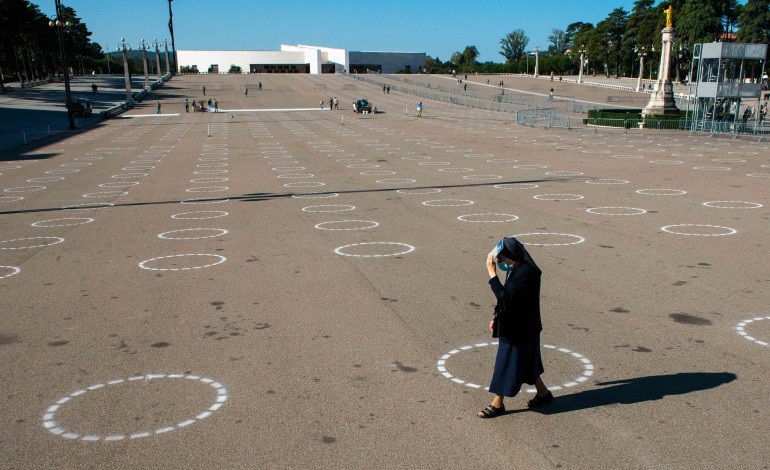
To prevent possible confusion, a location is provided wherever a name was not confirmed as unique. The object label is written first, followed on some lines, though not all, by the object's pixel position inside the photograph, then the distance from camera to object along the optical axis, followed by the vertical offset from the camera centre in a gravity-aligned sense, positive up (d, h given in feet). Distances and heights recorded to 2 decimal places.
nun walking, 18.20 -6.88
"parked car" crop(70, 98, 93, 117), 205.36 -11.67
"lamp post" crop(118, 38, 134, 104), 253.77 -4.10
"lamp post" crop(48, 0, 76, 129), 160.65 +3.38
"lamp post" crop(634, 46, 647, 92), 311.88 +3.25
